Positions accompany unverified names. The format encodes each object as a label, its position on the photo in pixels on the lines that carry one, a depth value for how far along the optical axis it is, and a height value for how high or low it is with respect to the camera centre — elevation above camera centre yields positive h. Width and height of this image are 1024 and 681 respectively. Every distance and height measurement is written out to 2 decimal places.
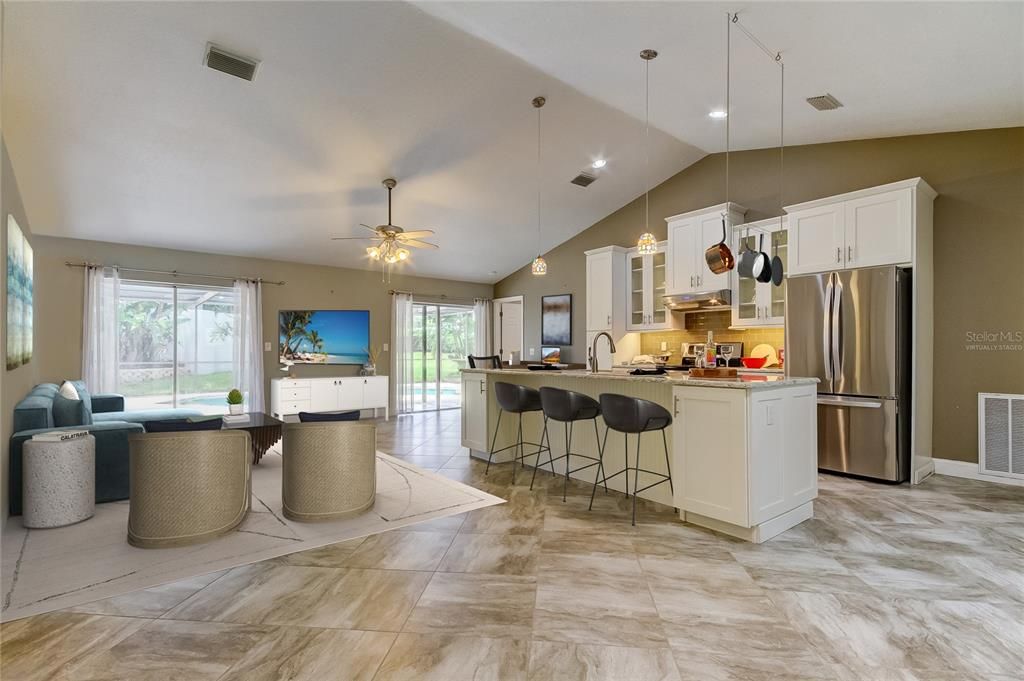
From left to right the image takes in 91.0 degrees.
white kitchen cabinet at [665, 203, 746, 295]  5.82 +1.18
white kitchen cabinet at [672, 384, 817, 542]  2.97 -0.73
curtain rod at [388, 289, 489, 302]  9.05 +0.86
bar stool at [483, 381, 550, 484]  4.30 -0.48
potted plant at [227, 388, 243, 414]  5.15 -0.58
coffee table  4.46 -0.79
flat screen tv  7.67 +0.11
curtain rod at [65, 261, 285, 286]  6.01 +0.95
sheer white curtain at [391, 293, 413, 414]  8.64 -0.13
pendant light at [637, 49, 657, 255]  3.74 +2.13
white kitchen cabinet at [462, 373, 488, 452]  5.14 -0.71
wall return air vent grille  4.20 -0.80
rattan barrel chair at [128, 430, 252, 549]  2.88 -0.83
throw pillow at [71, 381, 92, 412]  4.53 -0.45
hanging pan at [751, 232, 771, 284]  3.61 +0.54
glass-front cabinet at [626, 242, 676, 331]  6.68 +0.70
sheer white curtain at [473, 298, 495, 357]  9.69 +0.28
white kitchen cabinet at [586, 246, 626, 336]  7.03 +0.75
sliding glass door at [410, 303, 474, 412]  9.07 -0.16
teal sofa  3.35 -0.67
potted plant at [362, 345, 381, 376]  8.23 -0.27
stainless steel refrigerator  4.34 -0.20
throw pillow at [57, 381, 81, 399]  4.19 -0.40
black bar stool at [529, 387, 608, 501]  3.78 -0.49
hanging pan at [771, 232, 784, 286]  3.71 +0.52
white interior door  9.35 +0.29
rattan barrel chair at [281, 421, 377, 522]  3.32 -0.85
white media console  7.33 -0.77
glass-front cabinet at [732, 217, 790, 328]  5.45 +0.59
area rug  2.44 -1.18
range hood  5.81 +0.50
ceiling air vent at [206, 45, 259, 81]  3.52 +2.02
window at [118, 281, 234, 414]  6.55 -0.02
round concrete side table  3.19 -0.90
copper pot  3.55 +0.59
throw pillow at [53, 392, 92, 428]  3.93 -0.53
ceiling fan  5.00 +1.03
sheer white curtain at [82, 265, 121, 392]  5.99 +0.18
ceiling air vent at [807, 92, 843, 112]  4.09 +1.98
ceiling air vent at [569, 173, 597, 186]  6.39 +2.09
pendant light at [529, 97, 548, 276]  5.00 +0.76
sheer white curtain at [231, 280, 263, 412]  7.16 -0.01
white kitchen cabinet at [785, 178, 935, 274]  4.36 +1.04
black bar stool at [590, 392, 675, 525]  3.26 -0.48
